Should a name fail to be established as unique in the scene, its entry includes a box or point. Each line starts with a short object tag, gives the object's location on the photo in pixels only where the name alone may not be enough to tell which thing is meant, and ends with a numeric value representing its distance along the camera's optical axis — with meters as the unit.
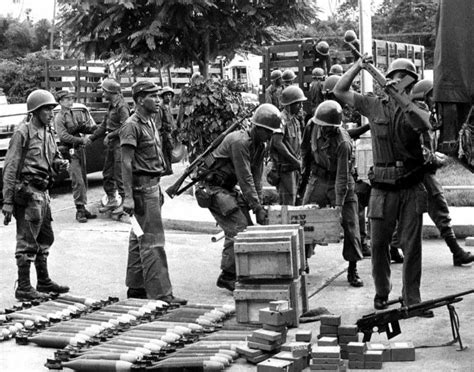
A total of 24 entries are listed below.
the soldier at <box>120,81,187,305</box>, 9.48
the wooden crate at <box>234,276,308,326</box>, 8.41
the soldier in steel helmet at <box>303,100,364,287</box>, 10.09
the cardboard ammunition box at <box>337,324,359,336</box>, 7.41
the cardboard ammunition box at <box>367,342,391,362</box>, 7.23
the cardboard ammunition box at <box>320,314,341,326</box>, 7.48
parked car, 17.13
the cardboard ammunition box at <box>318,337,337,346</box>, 7.23
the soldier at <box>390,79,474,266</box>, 10.92
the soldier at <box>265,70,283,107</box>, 17.52
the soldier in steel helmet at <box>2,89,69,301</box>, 9.93
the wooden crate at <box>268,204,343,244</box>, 9.79
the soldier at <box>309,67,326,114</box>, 17.00
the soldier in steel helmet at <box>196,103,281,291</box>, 9.74
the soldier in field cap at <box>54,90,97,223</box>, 15.11
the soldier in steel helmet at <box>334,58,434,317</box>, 8.59
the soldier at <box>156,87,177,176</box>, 15.55
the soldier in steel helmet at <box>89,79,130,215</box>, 14.98
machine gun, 7.28
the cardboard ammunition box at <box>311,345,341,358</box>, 6.91
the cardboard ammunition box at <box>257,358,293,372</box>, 6.70
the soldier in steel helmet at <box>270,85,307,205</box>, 11.42
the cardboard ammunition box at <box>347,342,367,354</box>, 7.13
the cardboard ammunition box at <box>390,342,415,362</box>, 7.24
